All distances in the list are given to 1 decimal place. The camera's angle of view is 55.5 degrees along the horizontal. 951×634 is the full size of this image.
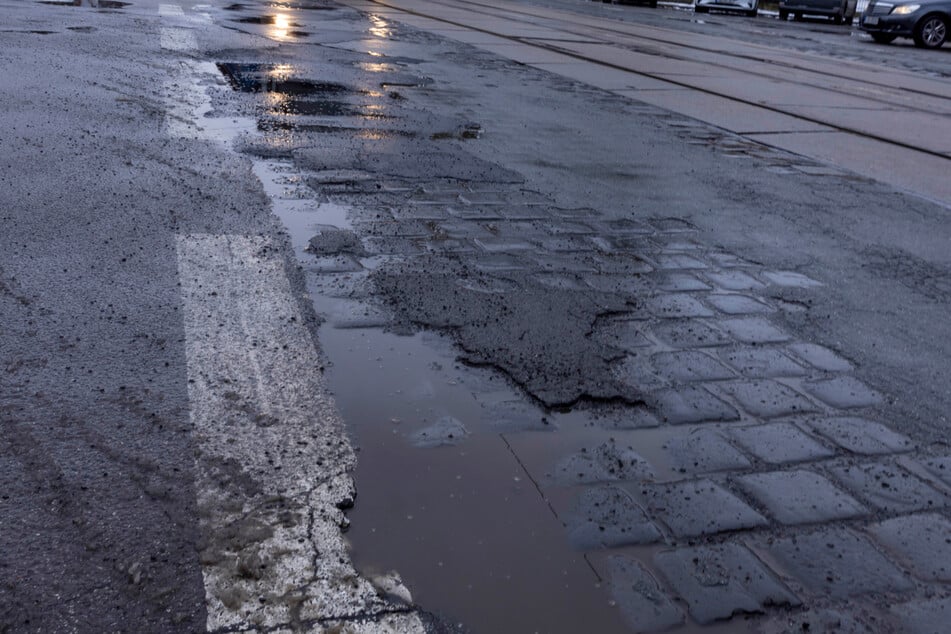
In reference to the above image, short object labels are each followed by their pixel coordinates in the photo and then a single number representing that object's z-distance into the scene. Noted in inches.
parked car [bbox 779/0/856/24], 1280.8
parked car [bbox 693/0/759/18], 1341.0
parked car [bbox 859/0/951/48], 885.2
